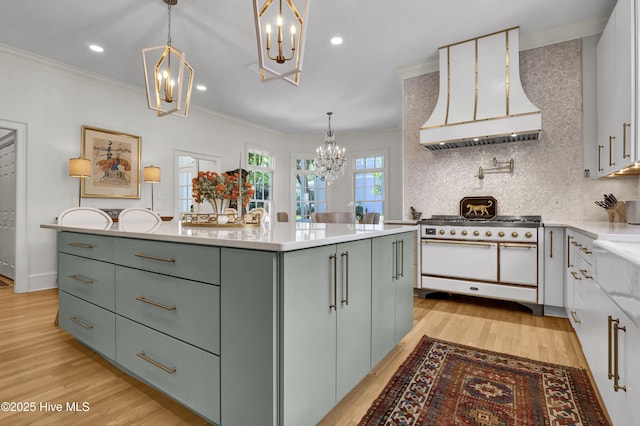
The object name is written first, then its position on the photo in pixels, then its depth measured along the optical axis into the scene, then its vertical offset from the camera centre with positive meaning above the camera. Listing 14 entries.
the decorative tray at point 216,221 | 1.93 -0.05
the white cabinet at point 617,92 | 2.07 +0.95
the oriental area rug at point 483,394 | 1.43 -0.94
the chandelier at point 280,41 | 1.59 +0.92
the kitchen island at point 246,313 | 1.06 -0.42
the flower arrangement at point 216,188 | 2.02 +0.16
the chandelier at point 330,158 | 5.72 +1.03
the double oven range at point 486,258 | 2.92 -0.44
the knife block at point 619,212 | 2.69 +0.02
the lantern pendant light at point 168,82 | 2.35 +1.03
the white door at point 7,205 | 4.16 +0.09
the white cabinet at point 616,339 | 0.95 -0.46
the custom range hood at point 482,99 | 3.15 +1.24
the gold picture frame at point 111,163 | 4.30 +0.72
